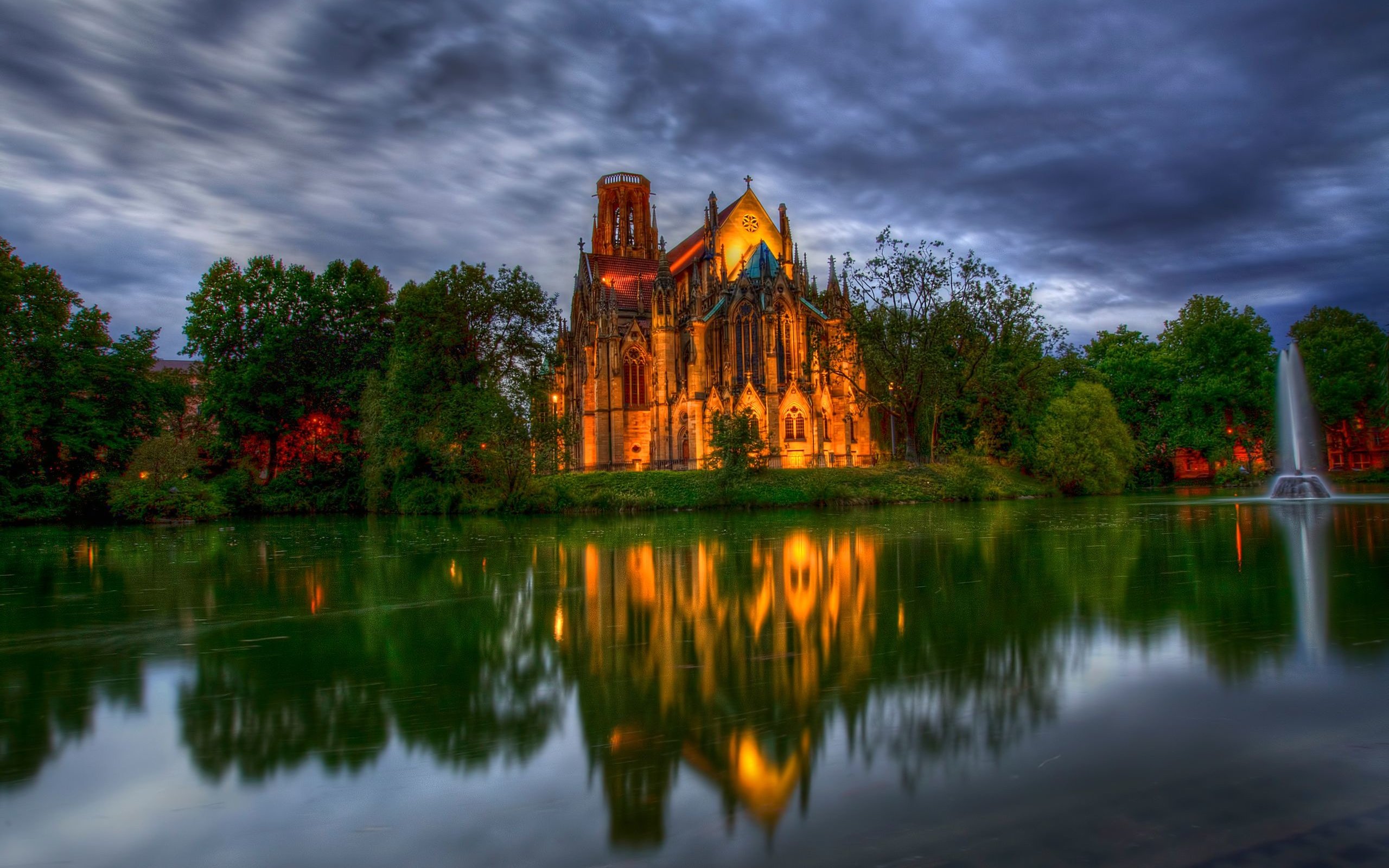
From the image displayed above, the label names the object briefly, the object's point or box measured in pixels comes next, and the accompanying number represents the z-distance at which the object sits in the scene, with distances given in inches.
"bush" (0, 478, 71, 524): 1373.0
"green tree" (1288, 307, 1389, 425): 2037.4
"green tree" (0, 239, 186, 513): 1397.6
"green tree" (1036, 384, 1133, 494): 1664.6
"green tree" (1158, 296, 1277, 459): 1921.8
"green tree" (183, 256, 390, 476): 1720.0
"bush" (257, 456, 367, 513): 1697.8
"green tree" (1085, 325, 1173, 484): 2027.6
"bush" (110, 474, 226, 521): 1359.5
